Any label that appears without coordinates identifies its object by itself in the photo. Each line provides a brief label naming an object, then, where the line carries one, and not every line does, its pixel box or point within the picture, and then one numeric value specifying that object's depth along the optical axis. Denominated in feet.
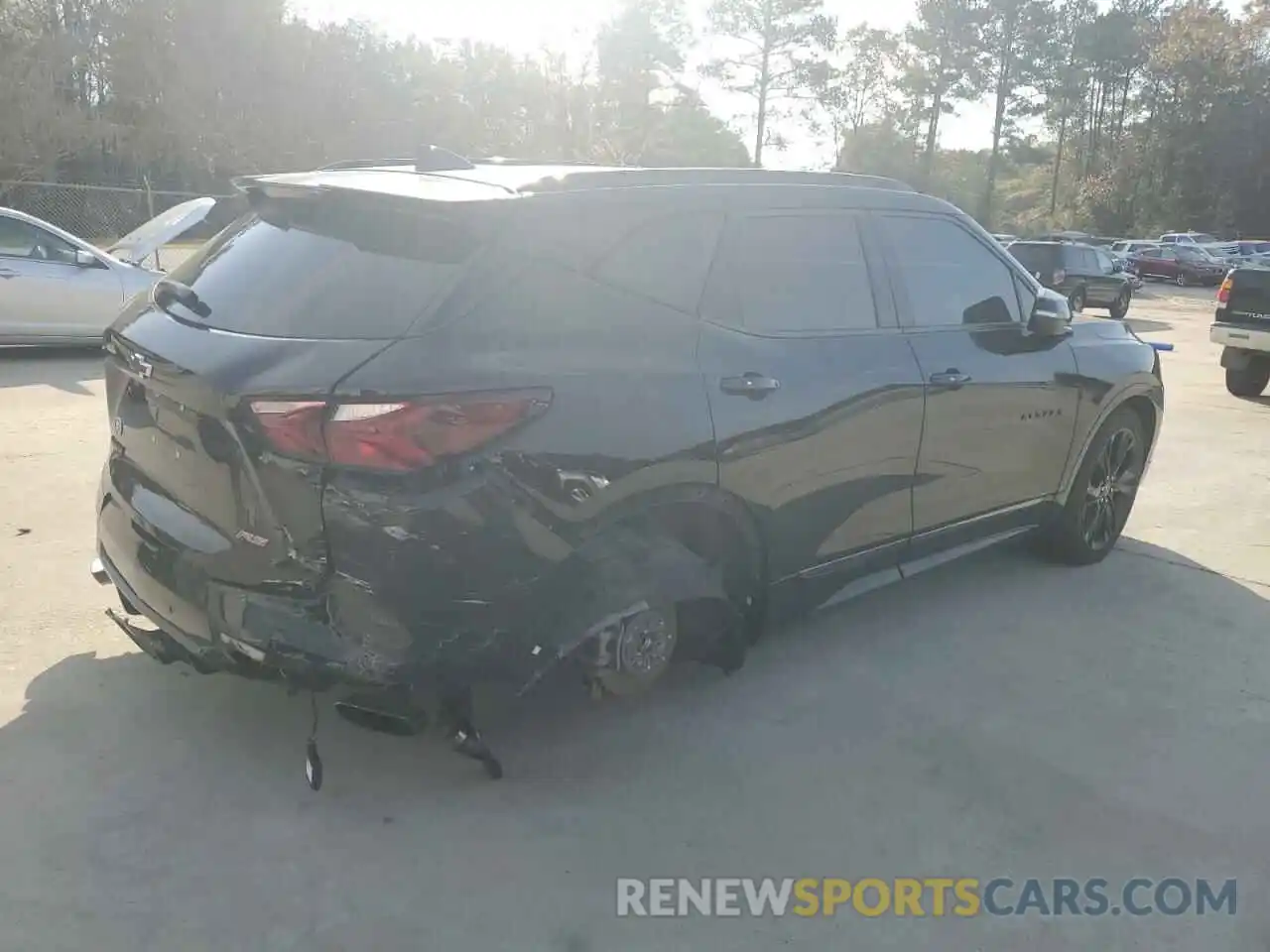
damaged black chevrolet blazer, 9.12
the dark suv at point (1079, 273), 73.72
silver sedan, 33.06
